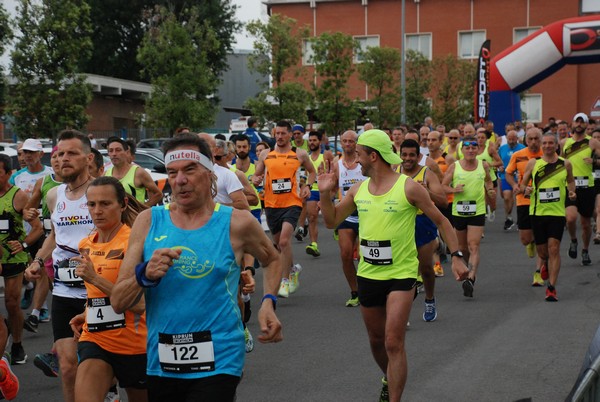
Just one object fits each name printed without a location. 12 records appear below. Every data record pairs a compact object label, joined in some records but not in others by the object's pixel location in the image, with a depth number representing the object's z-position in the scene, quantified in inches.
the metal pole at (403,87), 1549.0
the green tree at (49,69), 956.6
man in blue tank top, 172.6
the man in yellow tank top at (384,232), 276.8
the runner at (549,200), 460.8
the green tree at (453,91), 1819.6
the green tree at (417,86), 1738.4
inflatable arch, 1264.8
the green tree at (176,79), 1259.2
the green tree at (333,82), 1330.0
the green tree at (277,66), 1299.2
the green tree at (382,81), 1581.0
